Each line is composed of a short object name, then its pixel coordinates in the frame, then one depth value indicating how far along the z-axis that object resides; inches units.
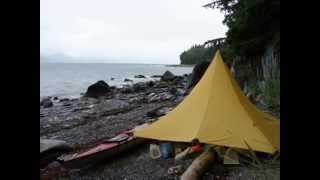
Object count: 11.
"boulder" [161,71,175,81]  1217.6
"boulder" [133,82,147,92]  948.6
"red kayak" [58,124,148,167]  225.1
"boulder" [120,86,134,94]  909.9
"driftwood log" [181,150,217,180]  176.9
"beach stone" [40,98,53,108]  708.3
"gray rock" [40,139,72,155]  266.3
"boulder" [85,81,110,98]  873.1
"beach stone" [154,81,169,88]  991.4
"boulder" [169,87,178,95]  753.3
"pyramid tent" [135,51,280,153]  205.3
